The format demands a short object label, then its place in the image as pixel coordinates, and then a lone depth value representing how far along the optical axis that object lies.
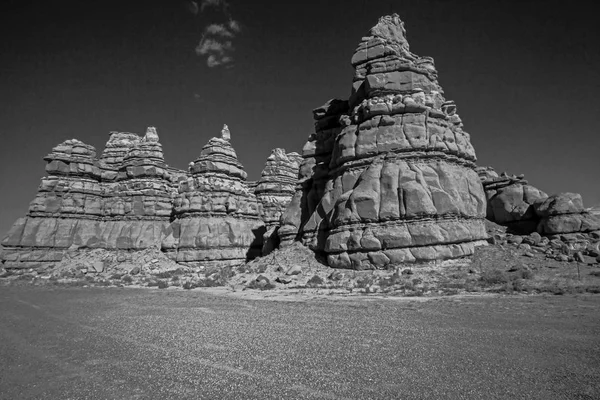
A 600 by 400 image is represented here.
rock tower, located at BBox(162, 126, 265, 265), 31.45
